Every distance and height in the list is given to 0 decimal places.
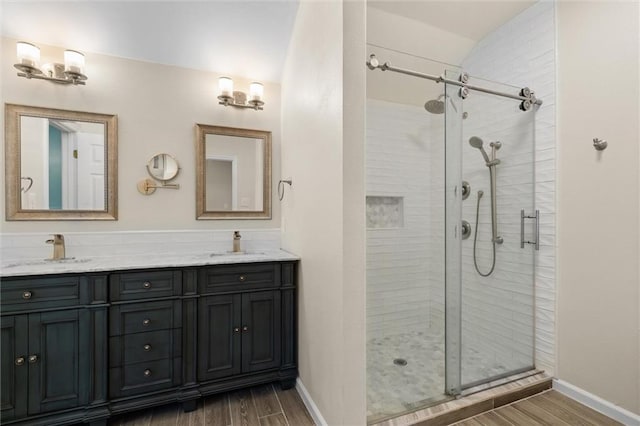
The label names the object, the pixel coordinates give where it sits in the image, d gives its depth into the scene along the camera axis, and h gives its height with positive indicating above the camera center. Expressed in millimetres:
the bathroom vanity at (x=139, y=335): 1506 -741
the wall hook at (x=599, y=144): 1665 +402
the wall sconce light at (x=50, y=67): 1830 +958
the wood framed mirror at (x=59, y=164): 1921 +327
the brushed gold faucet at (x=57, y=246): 1932 -240
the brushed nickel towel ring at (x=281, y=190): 2516 +188
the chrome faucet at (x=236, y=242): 2369 -256
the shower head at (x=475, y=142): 2090 +518
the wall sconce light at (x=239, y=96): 2311 +964
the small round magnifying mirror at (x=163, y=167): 2225 +345
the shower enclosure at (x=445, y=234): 1803 -175
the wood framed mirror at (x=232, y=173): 2354 +328
